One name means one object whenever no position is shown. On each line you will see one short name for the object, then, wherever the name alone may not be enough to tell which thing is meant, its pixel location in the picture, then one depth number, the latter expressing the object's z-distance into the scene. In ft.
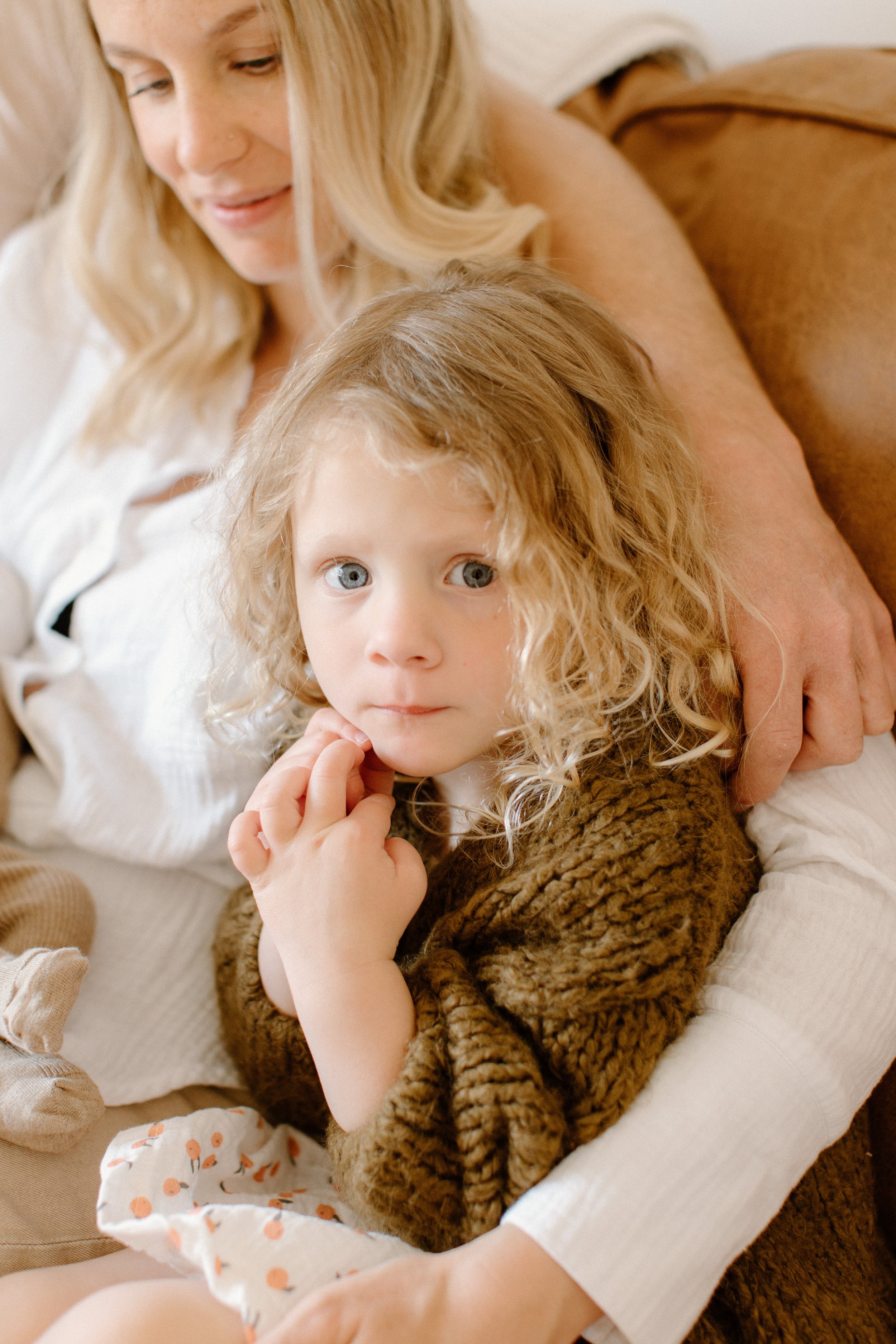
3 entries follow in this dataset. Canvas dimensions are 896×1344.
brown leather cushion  2.87
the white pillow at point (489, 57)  4.12
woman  2.18
